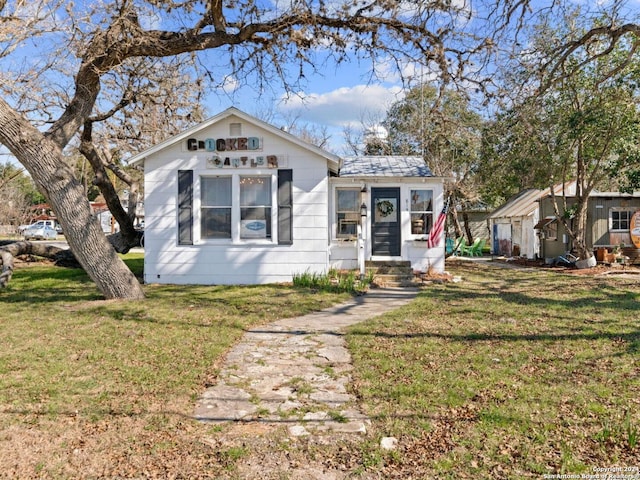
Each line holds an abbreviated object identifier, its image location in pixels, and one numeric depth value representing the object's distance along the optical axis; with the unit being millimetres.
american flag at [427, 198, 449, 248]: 12875
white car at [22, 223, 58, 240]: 39341
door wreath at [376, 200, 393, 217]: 13391
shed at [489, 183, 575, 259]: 20500
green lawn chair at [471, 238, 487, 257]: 24656
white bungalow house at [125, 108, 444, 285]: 11883
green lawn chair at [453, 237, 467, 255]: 22677
